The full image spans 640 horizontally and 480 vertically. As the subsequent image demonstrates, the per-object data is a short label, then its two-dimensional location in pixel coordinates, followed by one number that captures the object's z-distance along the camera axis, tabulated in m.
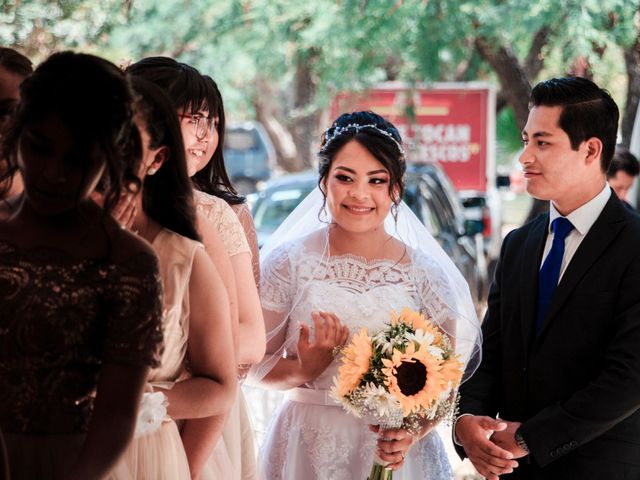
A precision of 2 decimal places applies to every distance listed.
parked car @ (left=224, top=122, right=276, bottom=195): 30.84
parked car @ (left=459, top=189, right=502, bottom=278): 16.28
